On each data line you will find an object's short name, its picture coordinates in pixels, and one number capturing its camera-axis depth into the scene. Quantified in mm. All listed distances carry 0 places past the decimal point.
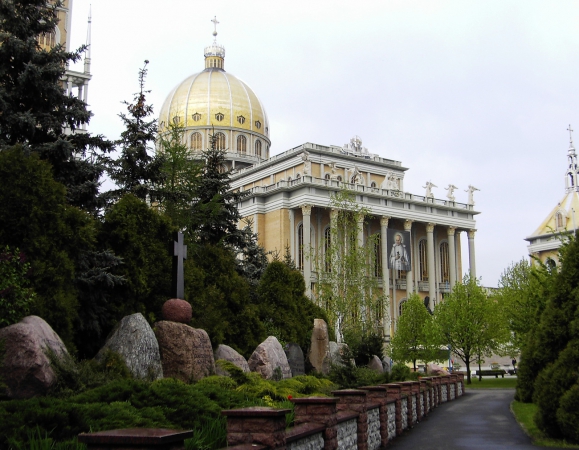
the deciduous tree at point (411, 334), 52812
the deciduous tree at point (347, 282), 43469
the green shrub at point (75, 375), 11242
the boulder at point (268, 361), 19266
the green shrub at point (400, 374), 22694
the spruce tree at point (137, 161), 26016
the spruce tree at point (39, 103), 18031
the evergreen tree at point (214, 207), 29812
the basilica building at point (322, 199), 68875
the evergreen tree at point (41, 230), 14180
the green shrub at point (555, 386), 12641
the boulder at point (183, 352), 15618
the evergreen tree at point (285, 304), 27234
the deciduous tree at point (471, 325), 44406
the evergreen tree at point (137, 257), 17797
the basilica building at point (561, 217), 89875
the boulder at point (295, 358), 25062
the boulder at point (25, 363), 11023
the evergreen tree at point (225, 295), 21156
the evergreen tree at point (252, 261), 35100
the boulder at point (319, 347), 27484
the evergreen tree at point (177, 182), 26906
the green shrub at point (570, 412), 12172
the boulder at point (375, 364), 30609
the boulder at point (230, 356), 18938
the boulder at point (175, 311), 16953
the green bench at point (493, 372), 58019
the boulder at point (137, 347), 14086
